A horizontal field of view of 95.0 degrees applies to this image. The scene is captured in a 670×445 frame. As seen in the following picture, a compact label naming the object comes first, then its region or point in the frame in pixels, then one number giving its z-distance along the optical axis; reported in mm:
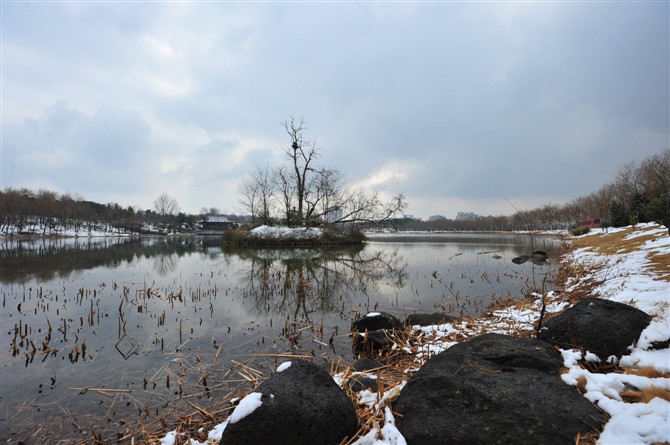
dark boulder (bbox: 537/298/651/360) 4250
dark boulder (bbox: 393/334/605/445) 2734
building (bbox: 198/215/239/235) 122706
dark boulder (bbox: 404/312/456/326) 7801
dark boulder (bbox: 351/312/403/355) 6488
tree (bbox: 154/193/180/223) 122975
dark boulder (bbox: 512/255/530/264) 20875
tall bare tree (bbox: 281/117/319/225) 40906
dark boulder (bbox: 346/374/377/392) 4212
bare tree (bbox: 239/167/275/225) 47156
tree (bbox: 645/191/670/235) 13203
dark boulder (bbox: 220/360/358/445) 2896
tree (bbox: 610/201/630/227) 35006
